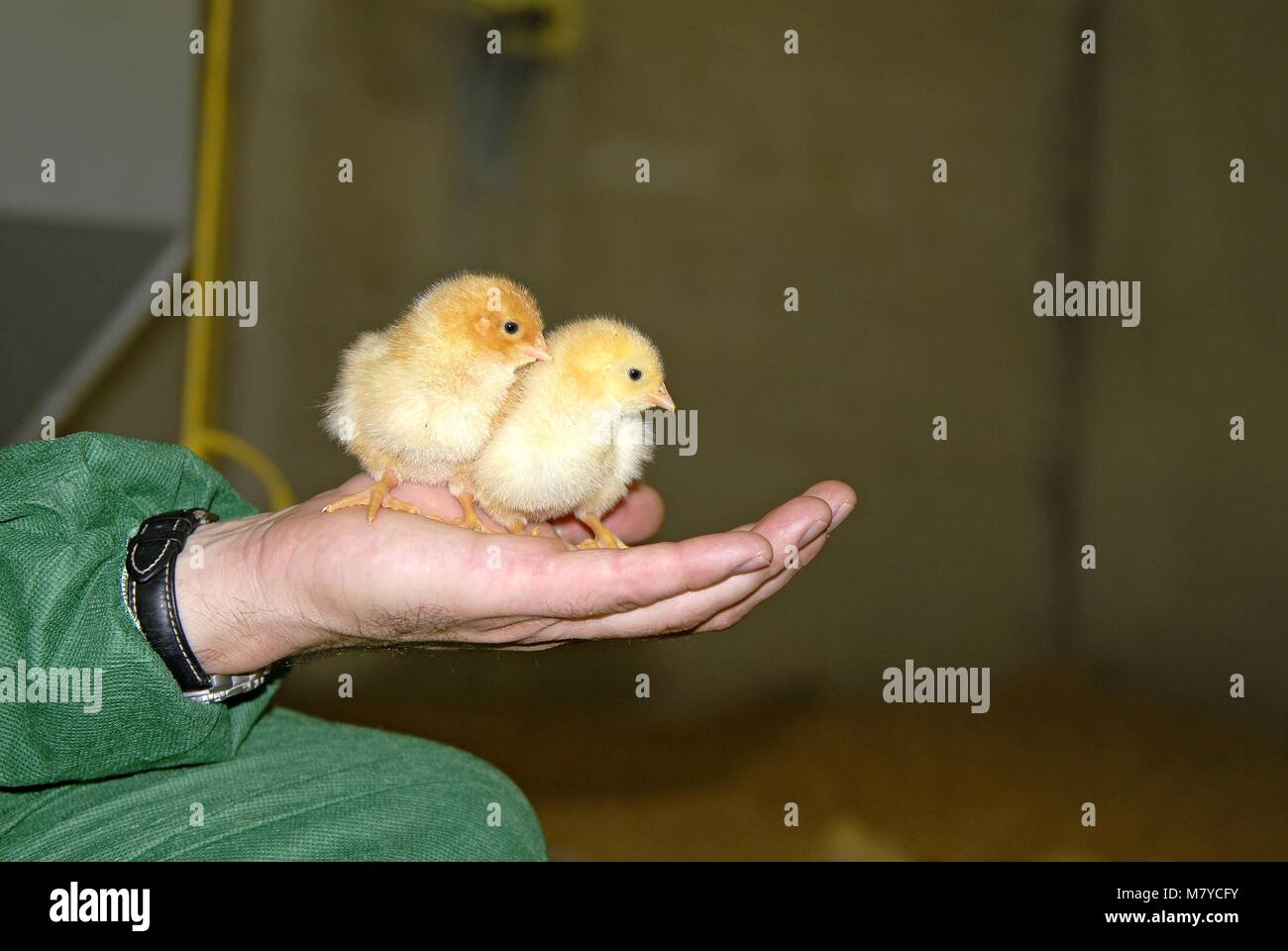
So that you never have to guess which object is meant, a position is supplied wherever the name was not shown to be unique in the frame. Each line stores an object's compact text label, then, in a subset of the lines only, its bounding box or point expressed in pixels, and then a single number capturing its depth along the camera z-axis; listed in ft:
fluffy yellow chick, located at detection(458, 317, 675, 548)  1.84
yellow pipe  3.63
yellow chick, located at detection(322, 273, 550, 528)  1.81
